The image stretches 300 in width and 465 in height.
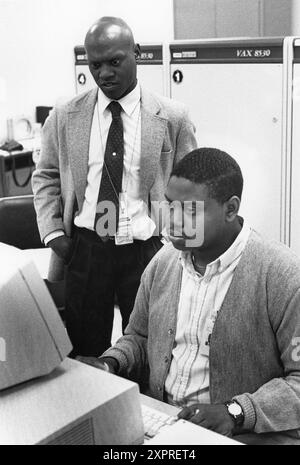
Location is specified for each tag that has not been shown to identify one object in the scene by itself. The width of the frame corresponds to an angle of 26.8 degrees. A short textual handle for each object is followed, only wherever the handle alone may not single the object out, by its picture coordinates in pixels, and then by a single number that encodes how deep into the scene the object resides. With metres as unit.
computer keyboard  1.10
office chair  2.54
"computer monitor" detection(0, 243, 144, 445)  0.90
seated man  1.25
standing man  1.95
